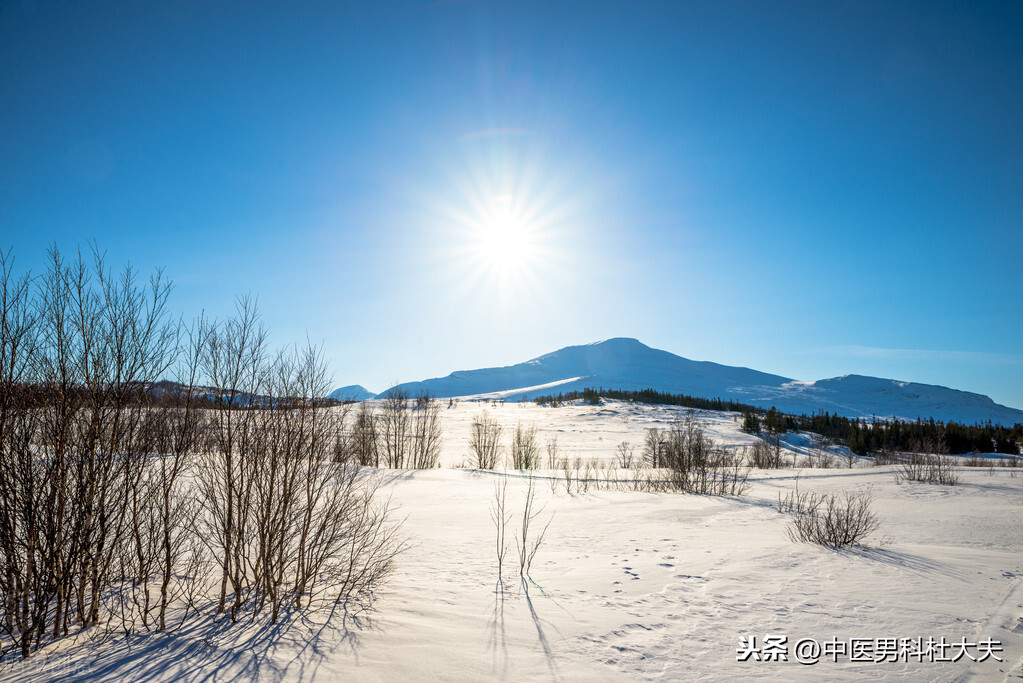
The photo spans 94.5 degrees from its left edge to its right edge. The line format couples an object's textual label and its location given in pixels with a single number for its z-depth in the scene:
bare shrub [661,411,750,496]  14.29
